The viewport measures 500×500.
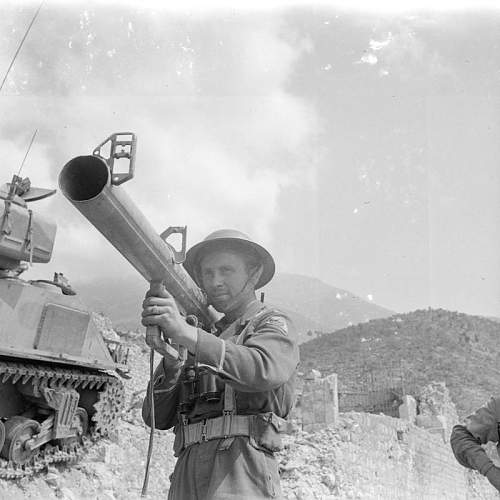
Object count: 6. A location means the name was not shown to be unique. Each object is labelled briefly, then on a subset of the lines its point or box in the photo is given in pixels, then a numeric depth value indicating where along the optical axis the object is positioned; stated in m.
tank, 7.22
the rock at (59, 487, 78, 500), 7.78
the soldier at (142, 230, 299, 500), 2.28
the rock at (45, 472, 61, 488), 7.77
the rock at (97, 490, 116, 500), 8.52
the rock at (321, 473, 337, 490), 11.60
